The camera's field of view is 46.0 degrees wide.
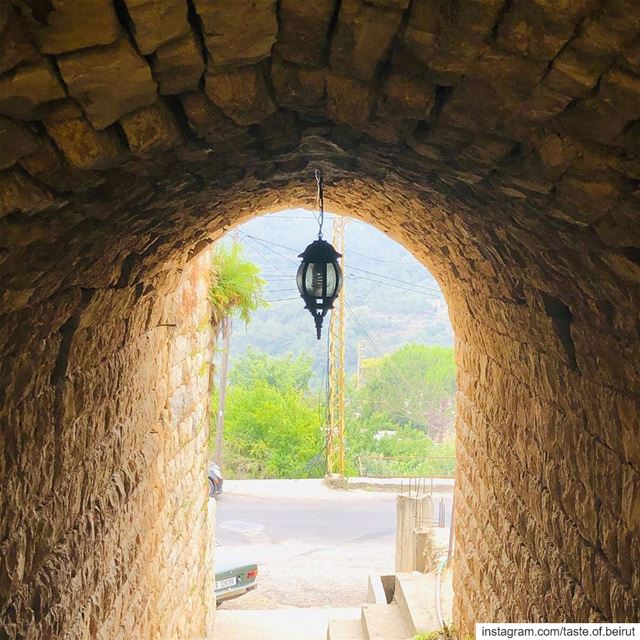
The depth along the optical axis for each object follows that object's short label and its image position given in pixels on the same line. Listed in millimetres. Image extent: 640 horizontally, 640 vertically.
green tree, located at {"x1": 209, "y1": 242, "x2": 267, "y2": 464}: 6352
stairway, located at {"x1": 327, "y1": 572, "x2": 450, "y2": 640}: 5934
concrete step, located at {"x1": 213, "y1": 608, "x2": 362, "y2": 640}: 7191
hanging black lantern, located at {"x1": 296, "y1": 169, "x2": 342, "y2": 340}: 3707
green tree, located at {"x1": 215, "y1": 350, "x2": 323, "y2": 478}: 25844
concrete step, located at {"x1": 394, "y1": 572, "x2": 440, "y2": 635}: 5801
